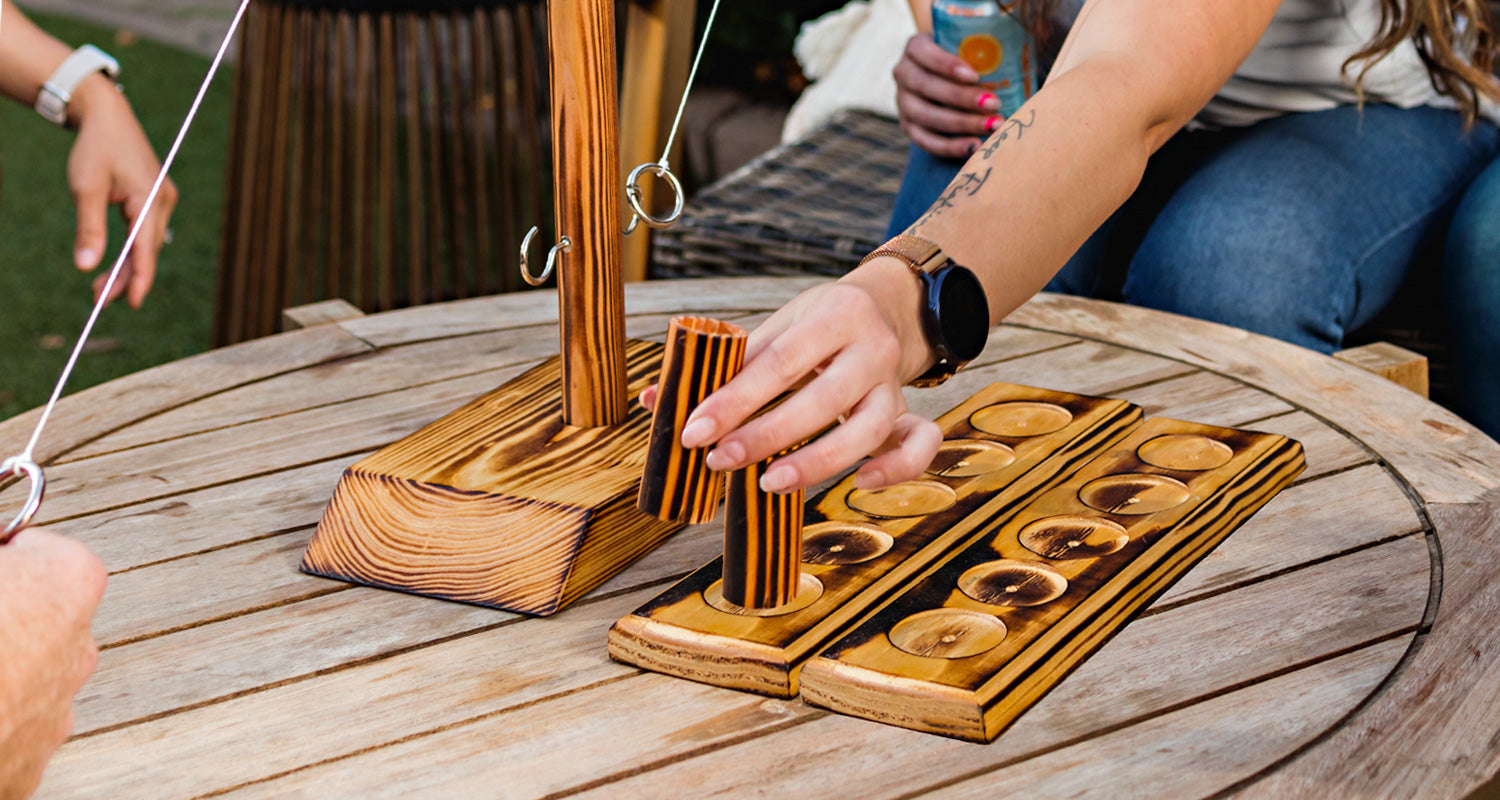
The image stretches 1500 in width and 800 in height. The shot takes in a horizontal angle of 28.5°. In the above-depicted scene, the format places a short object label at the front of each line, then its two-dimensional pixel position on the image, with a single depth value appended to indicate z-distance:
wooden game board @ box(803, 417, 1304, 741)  1.04
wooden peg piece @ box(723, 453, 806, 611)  1.07
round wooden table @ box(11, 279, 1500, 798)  1.02
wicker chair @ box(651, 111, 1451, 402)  2.13
